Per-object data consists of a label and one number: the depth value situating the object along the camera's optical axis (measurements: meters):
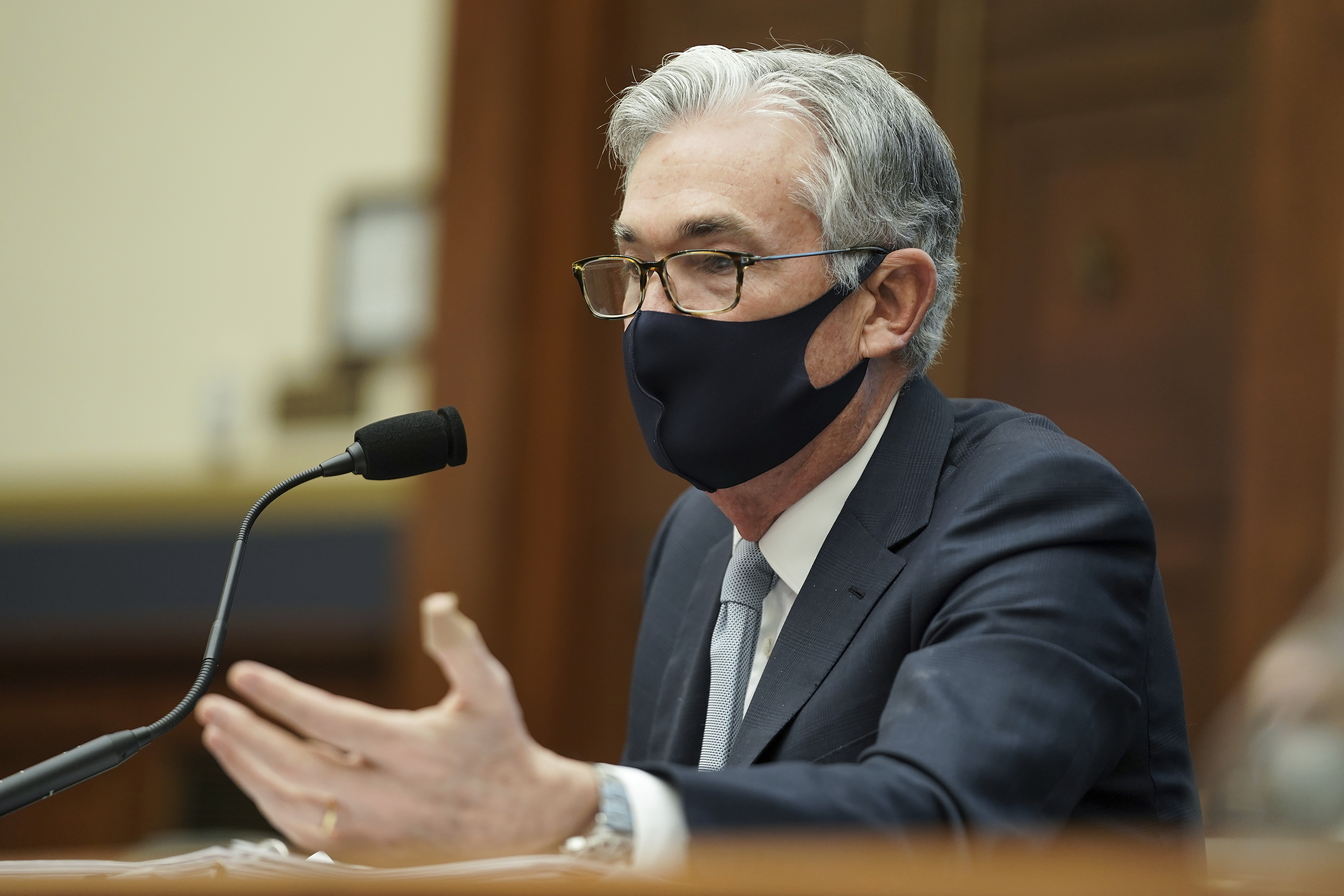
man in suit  5.35
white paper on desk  5.07
